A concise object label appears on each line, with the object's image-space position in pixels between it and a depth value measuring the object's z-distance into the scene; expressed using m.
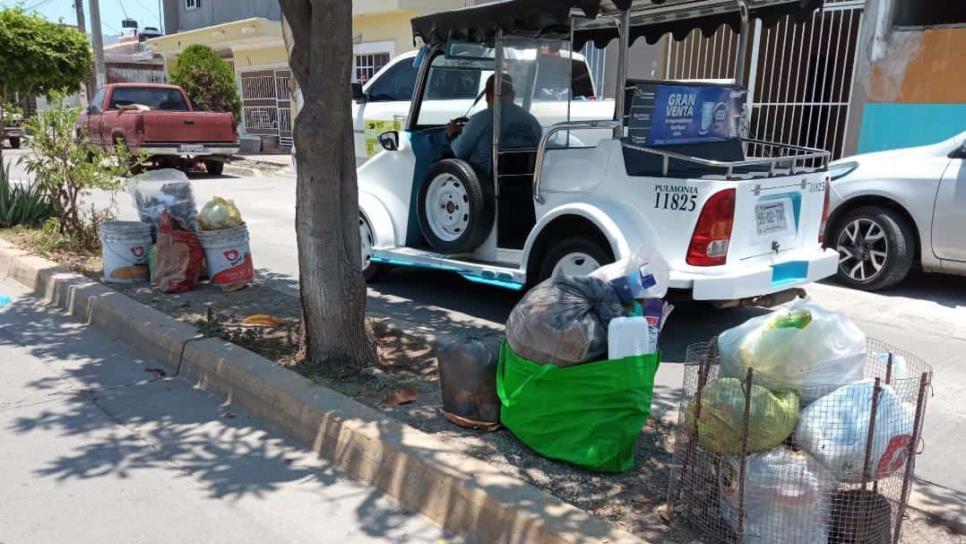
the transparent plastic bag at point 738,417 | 2.65
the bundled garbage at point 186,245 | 6.30
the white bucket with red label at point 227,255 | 6.40
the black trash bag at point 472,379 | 3.69
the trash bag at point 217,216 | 6.39
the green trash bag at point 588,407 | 3.22
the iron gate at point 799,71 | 11.30
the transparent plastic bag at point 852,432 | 2.61
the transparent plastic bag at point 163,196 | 6.73
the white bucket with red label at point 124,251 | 6.47
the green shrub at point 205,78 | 20.64
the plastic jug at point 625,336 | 3.16
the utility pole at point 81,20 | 24.67
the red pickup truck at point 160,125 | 15.54
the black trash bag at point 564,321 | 3.25
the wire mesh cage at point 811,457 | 2.61
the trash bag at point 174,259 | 6.29
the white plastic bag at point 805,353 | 2.71
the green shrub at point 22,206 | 8.84
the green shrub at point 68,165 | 7.37
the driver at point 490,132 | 6.17
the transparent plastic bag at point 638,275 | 3.55
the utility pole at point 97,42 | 21.34
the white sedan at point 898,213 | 6.75
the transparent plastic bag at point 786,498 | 2.60
